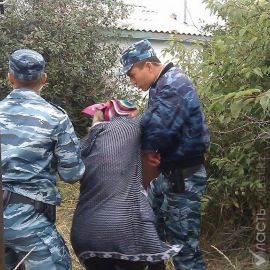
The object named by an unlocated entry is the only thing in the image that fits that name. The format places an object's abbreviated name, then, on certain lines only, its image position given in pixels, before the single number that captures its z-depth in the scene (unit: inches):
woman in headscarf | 101.4
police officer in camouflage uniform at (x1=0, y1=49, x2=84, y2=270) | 98.5
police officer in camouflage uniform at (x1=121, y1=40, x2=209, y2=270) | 112.2
